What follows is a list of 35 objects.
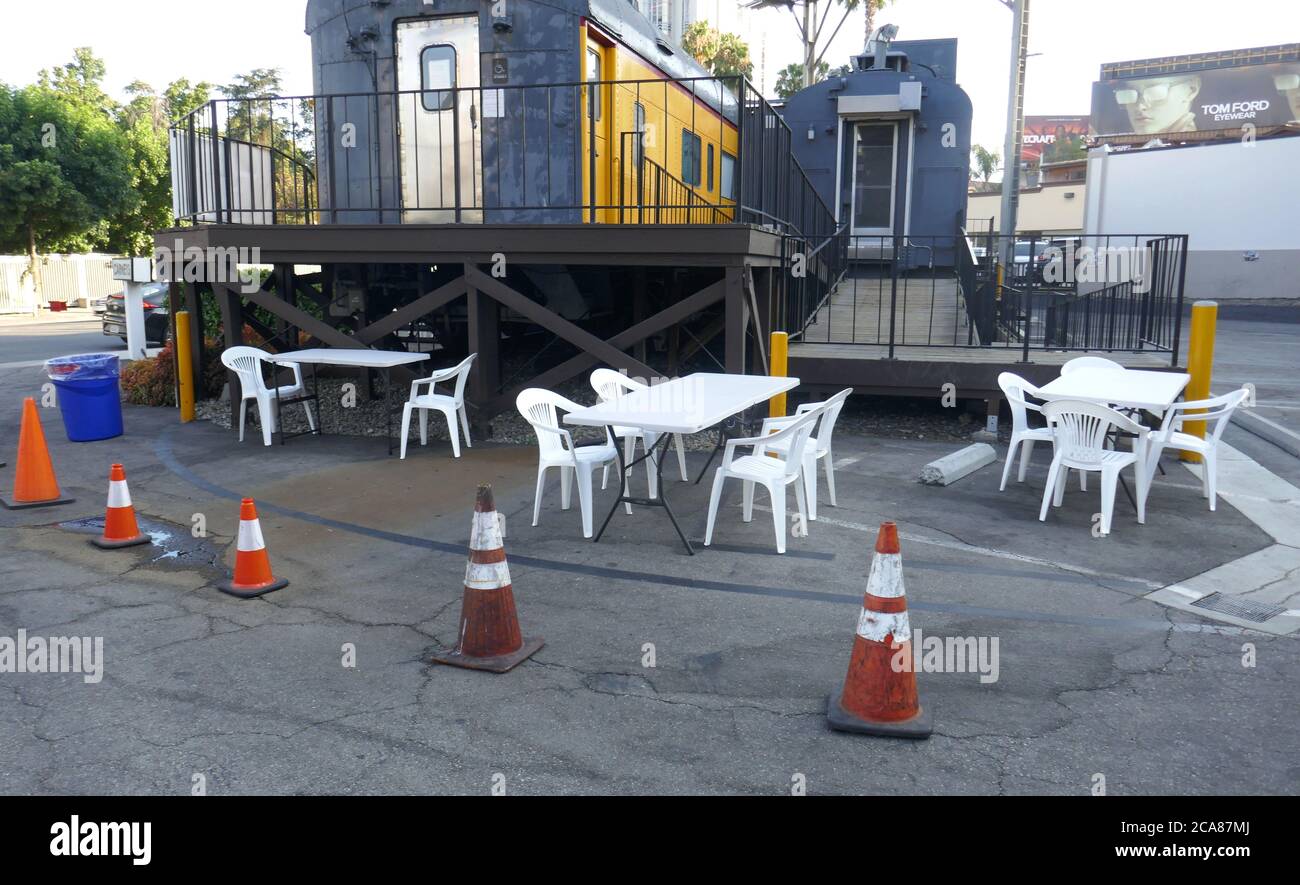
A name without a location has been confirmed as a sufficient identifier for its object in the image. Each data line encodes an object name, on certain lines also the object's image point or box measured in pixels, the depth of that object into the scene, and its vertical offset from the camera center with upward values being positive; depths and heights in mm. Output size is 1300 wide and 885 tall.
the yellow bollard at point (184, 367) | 11039 -933
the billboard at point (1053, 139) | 98688 +15397
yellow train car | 9366 +1573
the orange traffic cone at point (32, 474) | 7398 -1435
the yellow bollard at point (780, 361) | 9109 -657
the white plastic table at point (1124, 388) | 7184 -741
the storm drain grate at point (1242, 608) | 5230 -1657
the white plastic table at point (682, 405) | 6051 -777
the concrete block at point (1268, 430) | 9970 -1438
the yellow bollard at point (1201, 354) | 8555 -522
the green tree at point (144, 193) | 38969 +3507
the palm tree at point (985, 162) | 107875 +13869
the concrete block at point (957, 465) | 8102 -1445
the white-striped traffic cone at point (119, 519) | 6348 -1501
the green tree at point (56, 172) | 32188 +3569
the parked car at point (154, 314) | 18719 -622
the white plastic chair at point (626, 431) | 7365 -1043
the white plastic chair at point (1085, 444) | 6852 -1064
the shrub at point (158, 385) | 12125 -1240
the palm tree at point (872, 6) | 38562 +10782
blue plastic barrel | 9680 -1093
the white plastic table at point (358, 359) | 9258 -701
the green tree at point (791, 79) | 40688 +8494
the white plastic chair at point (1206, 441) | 7270 -1071
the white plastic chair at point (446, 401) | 9023 -1045
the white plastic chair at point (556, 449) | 6613 -1112
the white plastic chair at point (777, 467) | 6148 -1124
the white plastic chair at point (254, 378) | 9602 -911
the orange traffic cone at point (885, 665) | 3826 -1435
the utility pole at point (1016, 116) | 15883 +2759
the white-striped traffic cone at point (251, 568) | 5469 -1556
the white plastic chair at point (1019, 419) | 7918 -1019
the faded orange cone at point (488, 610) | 4387 -1447
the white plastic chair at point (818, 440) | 6969 -1068
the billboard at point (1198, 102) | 50688 +9736
